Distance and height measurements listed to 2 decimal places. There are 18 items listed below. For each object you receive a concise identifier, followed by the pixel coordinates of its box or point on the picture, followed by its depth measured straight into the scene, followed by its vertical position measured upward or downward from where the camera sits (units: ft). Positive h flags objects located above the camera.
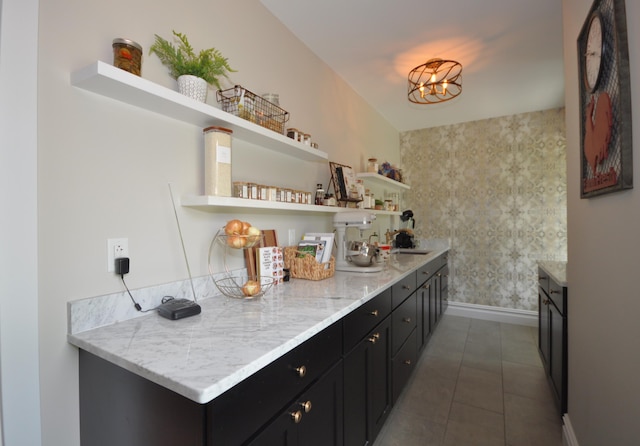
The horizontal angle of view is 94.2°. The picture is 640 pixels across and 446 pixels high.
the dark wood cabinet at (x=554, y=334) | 5.72 -2.48
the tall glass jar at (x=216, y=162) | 4.28 +0.94
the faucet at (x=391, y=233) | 12.07 -0.39
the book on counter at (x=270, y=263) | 5.23 -0.69
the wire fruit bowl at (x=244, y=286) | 4.42 -0.97
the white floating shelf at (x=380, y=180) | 9.73 +1.62
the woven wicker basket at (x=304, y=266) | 5.90 -0.83
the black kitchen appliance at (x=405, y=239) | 12.28 -0.64
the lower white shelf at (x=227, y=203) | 4.09 +0.35
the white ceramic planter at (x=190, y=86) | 4.06 +1.93
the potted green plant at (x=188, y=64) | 4.04 +2.28
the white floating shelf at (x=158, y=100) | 3.11 +1.56
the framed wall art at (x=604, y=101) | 2.91 +1.37
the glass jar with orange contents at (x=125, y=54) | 3.39 +1.99
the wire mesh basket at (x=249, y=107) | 4.74 +2.01
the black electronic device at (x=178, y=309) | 3.61 -1.02
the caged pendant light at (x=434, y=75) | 7.59 +4.38
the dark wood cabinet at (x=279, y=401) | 2.41 -1.76
